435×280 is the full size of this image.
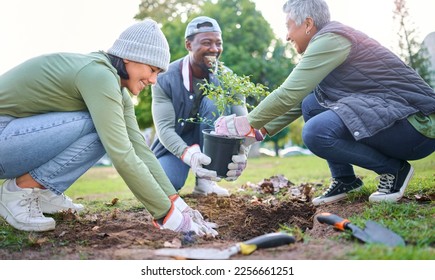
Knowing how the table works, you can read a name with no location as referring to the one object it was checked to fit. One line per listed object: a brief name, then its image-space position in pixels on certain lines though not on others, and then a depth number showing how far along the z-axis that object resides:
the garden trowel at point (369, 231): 1.92
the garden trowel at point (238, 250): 1.94
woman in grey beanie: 2.35
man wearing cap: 3.64
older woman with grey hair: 2.72
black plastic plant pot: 3.01
